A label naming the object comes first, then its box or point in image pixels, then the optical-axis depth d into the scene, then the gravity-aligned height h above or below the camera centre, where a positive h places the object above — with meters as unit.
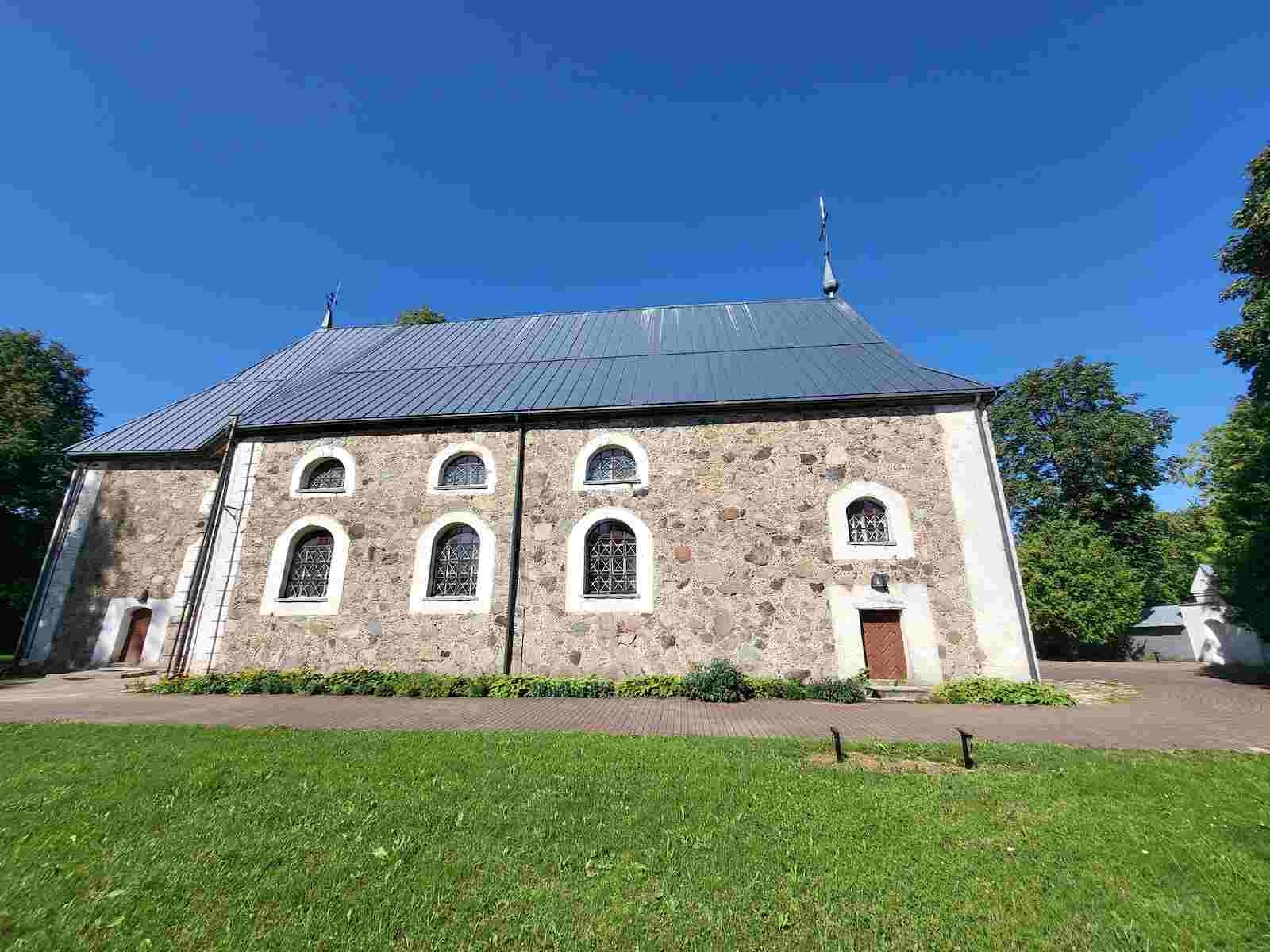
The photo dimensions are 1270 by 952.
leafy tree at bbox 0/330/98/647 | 19.95 +6.19
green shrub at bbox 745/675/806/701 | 10.91 -1.36
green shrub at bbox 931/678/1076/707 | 10.24 -1.38
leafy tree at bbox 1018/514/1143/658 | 21.30 +1.58
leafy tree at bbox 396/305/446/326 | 28.66 +16.65
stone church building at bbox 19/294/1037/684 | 11.74 +2.24
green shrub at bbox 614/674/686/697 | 11.04 -1.35
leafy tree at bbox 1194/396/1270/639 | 13.64 +3.18
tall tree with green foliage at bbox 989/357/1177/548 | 24.67 +8.32
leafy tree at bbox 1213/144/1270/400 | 12.75 +8.66
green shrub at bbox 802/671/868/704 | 10.62 -1.37
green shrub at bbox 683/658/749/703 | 10.56 -1.25
